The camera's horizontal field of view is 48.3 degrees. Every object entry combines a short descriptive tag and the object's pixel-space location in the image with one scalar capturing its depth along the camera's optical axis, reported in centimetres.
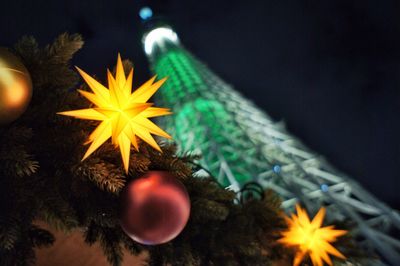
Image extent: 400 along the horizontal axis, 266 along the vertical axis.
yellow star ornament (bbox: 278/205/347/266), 66
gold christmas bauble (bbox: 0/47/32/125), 39
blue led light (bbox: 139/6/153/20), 2426
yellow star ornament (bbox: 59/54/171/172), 45
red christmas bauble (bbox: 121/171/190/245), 44
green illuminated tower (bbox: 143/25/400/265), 949
